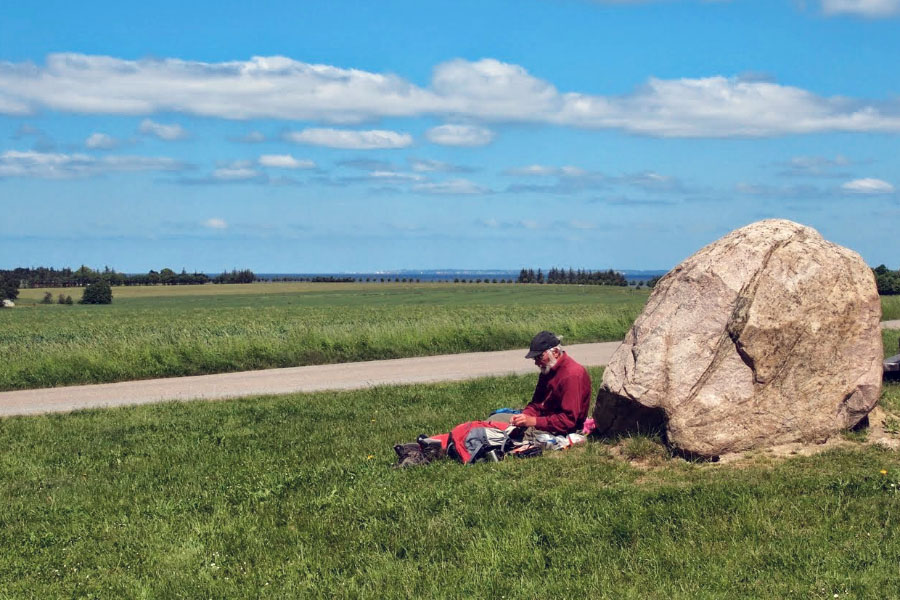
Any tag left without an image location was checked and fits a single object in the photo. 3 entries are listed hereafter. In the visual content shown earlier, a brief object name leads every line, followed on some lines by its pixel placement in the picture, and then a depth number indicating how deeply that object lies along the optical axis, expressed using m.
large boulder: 9.16
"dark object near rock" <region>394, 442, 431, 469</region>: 9.70
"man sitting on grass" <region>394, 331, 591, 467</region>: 9.76
